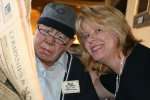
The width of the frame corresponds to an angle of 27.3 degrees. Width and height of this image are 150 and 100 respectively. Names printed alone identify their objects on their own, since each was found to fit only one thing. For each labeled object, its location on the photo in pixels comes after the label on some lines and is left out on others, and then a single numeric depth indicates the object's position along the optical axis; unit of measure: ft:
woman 4.40
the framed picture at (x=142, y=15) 7.24
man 4.19
